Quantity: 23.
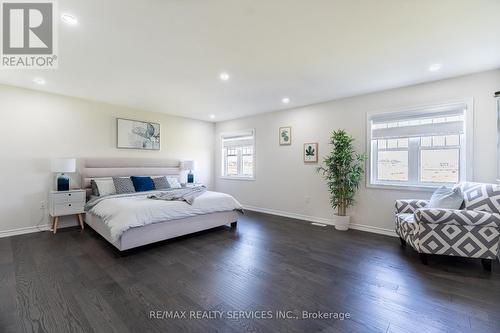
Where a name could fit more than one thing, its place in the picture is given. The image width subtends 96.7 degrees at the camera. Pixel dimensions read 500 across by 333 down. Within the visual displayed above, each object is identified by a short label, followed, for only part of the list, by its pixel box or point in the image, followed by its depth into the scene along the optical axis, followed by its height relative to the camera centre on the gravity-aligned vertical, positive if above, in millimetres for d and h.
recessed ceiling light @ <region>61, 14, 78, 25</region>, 2074 +1382
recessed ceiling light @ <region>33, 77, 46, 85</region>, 3558 +1371
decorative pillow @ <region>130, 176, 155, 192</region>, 4652 -409
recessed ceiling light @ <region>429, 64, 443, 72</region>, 3057 +1387
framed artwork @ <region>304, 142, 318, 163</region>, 4891 +295
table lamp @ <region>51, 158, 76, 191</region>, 3910 -67
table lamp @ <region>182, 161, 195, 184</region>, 5914 -32
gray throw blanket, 3760 -541
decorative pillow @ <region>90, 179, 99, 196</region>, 4300 -463
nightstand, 3895 -708
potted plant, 4180 -138
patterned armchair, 2551 -738
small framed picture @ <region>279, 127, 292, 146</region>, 5359 +721
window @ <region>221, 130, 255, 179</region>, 6219 +306
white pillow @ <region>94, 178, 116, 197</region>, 4258 -424
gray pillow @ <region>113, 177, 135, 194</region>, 4375 -410
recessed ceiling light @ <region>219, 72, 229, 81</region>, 3398 +1391
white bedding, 3000 -691
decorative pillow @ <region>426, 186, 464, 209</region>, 2867 -436
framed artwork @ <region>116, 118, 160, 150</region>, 5078 +726
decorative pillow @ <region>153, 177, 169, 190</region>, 4935 -410
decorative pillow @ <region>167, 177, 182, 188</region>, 5168 -427
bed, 3025 -764
